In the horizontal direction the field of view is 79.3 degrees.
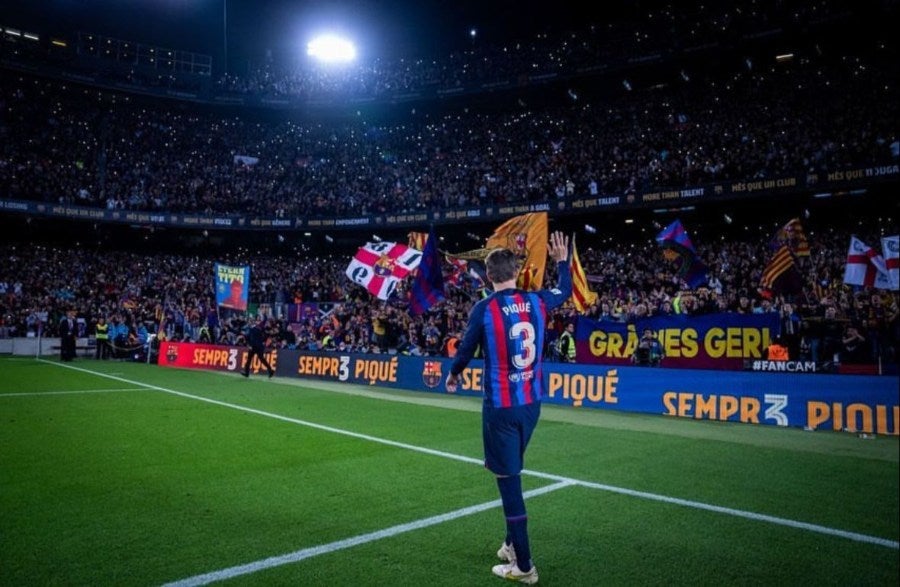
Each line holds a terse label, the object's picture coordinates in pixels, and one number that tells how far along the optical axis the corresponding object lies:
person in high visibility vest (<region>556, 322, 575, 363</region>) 16.69
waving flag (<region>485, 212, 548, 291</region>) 13.12
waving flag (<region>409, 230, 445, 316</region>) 15.24
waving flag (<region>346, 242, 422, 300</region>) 17.14
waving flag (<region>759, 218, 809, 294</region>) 14.58
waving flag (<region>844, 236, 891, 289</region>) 12.97
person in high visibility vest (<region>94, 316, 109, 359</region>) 25.14
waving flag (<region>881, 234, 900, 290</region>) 9.45
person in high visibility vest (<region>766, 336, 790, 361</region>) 13.12
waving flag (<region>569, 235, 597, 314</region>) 14.40
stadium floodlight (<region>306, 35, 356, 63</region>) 39.75
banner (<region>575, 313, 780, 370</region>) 13.65
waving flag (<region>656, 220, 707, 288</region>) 15.91
